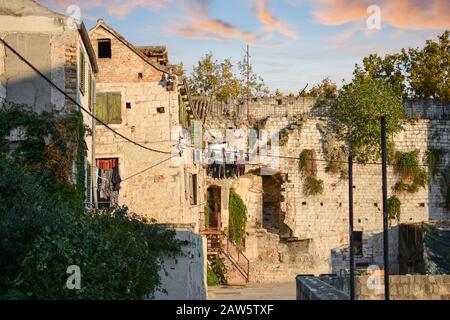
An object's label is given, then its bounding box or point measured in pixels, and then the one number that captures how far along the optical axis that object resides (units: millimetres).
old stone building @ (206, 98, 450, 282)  44344
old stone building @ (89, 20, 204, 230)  31547
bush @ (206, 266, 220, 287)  39969
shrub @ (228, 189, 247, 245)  43812
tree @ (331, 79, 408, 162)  44531
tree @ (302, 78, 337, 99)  56094
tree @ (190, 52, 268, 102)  55781
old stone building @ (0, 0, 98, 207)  21891
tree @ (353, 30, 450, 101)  49562
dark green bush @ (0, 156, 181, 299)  15758
